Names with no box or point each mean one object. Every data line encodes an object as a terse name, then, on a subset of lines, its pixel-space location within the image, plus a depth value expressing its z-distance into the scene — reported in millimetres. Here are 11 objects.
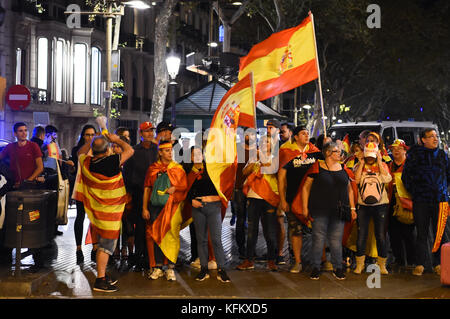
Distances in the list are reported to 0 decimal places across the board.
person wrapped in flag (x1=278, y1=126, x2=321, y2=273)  9664
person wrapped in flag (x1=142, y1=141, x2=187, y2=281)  9055
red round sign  14969
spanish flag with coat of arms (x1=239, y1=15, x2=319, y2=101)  10016
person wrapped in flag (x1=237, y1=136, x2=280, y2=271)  9664
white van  19266
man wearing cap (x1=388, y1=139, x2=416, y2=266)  9906
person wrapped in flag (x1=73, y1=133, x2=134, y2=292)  8359
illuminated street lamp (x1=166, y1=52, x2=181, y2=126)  19359
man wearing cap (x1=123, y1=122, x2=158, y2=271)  9641
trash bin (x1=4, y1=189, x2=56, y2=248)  8906
